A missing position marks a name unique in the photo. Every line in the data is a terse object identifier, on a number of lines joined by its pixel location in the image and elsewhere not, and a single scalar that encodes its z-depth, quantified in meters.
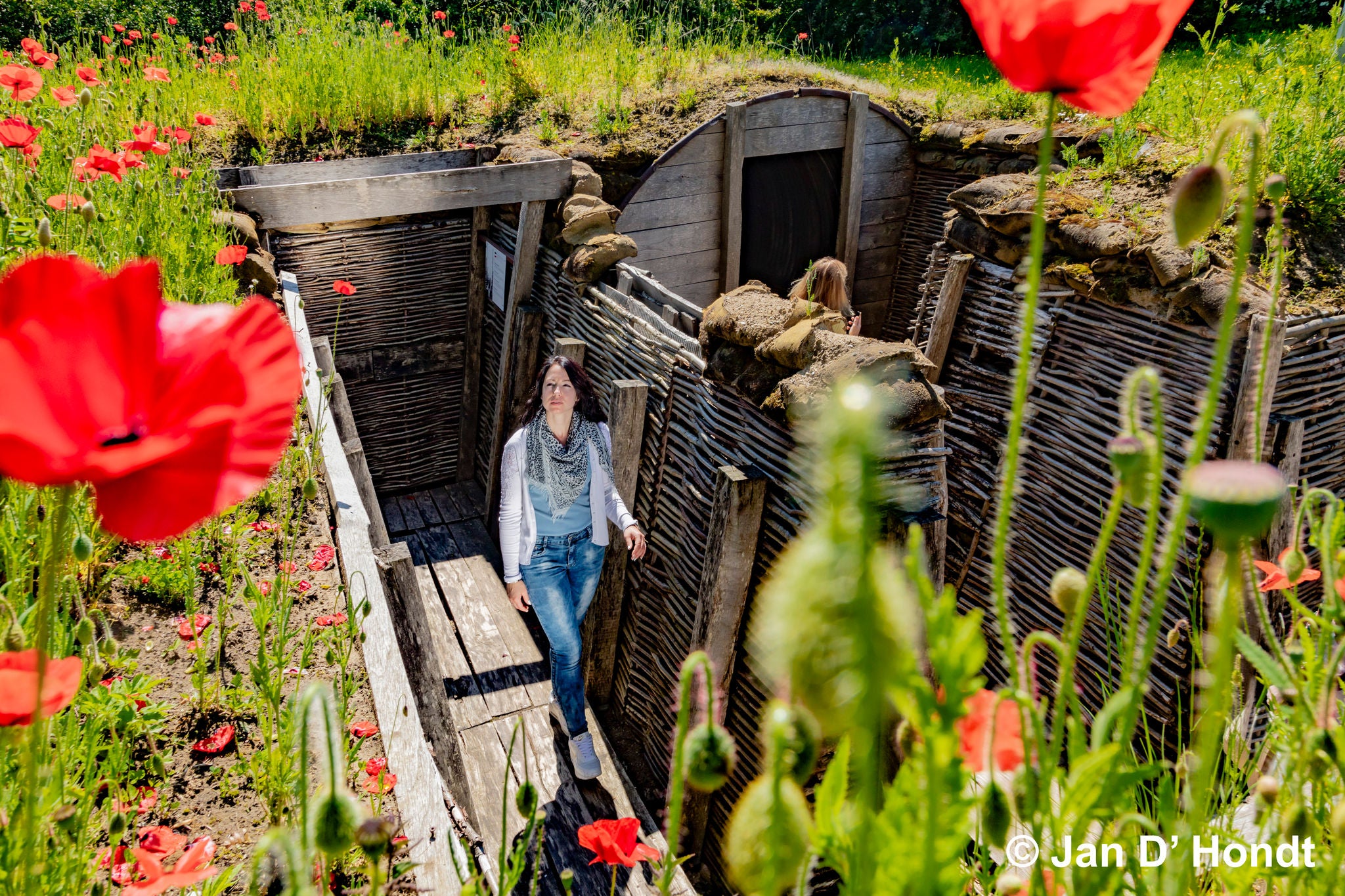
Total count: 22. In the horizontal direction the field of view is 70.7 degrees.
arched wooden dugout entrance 7.09
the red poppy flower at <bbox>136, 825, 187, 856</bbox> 1.36
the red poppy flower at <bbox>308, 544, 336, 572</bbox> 2.88
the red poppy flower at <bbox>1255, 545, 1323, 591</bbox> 1.31
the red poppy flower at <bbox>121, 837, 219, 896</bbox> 1.10
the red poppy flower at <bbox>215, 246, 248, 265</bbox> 3.54
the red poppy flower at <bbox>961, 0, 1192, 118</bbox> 0.67
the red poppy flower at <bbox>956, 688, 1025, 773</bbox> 0.67
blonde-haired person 5.17
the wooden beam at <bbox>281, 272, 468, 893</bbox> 1.84
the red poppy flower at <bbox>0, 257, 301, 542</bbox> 0.57
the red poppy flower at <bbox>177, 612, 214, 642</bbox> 2.45
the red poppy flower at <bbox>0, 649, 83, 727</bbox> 0.80
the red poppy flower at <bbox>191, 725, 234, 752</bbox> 2.13
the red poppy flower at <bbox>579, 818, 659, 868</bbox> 1.61
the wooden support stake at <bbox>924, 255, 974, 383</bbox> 5.38
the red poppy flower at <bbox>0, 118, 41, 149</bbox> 2.54
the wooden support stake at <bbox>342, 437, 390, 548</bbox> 4.03
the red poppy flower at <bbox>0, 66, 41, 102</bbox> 2.90
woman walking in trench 4.09
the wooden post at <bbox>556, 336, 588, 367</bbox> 5.09
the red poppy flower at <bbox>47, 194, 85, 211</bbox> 2.59
